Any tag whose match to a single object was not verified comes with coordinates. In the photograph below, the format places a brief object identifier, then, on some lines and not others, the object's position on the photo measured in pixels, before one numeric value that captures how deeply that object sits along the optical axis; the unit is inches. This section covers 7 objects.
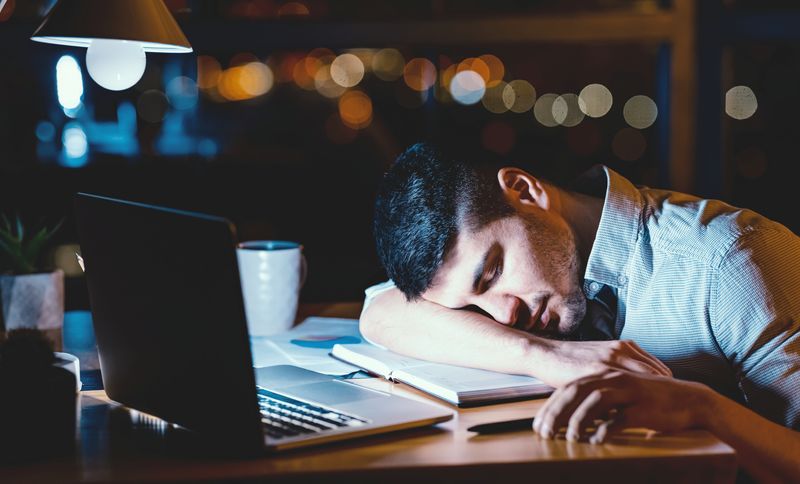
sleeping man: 49.2
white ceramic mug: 70.0
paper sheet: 58.3
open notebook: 48.3
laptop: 37.3
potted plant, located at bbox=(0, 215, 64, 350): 69.5
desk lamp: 57.3
